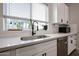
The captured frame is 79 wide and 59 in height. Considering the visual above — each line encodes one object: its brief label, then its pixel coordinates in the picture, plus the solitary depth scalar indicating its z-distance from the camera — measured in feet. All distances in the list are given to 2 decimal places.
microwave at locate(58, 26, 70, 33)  7.16
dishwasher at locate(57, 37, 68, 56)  4.39
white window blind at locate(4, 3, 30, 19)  3.62
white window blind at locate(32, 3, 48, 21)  5.13
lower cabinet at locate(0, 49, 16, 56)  1.77
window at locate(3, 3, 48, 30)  3.62
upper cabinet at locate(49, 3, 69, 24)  6.22
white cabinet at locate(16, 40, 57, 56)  2.24
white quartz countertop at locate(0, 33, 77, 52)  1.74
